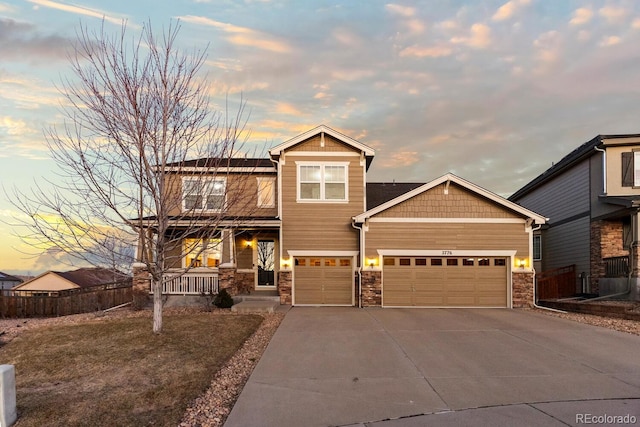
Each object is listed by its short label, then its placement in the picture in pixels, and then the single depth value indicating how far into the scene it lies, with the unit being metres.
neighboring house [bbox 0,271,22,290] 45.62
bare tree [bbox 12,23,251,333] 9.73
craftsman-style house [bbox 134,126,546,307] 17.25
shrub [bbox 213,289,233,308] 15.90
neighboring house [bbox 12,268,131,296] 37.62
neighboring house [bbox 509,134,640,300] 17.28
